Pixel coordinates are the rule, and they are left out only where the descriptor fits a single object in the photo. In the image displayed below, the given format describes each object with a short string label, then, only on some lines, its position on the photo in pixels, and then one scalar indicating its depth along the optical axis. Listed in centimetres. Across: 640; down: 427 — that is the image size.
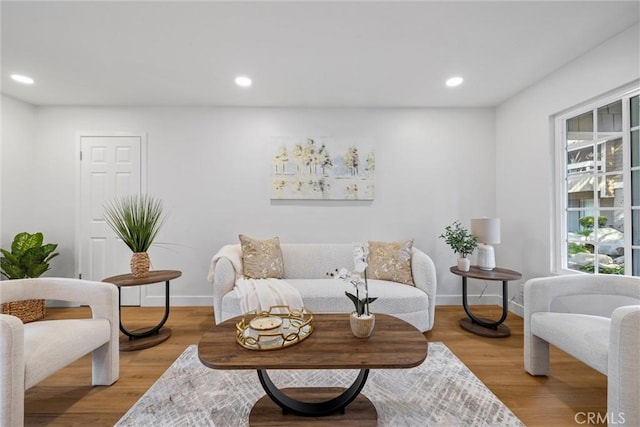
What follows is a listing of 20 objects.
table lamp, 283
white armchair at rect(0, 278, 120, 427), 131
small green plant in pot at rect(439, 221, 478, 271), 295
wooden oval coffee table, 130
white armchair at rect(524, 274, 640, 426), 134
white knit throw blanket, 240
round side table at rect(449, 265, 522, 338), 261
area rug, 158
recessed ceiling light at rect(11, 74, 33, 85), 275
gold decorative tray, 144
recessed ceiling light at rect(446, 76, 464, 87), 275
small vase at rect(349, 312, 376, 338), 154
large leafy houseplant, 288
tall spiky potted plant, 259
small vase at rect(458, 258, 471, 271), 282
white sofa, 253
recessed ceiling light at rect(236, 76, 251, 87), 274
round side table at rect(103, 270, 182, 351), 241
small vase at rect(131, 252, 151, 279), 258
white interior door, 344
